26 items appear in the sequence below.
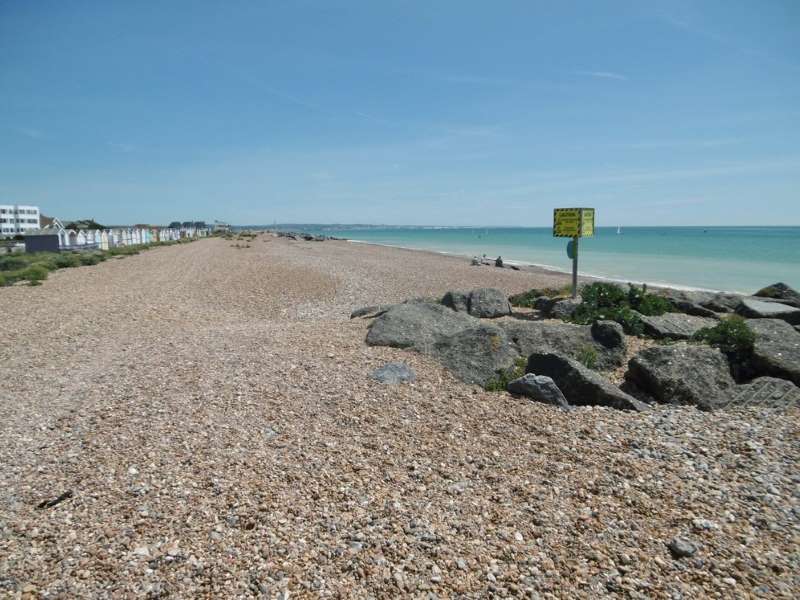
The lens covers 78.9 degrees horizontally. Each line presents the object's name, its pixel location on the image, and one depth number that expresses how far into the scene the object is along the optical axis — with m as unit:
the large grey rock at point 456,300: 10.65
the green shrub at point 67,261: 24.74
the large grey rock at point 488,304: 10.56
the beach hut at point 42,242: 32.38
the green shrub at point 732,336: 6.41
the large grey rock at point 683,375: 5.59
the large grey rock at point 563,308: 10.01
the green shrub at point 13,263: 23.23
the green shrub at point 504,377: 6.01
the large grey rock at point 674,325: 8.33
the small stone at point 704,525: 3.38
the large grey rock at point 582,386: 5.48
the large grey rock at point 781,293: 11.32
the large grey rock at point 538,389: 5.52
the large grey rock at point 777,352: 6.07
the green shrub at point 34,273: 18.50
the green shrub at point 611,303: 9.42
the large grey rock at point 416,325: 7.68
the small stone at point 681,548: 3.13
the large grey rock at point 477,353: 6.39
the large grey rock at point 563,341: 7.08
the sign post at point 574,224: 12.01
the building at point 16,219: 95.12
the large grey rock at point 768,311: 9.01
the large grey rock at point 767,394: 5.47
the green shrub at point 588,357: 6.89
